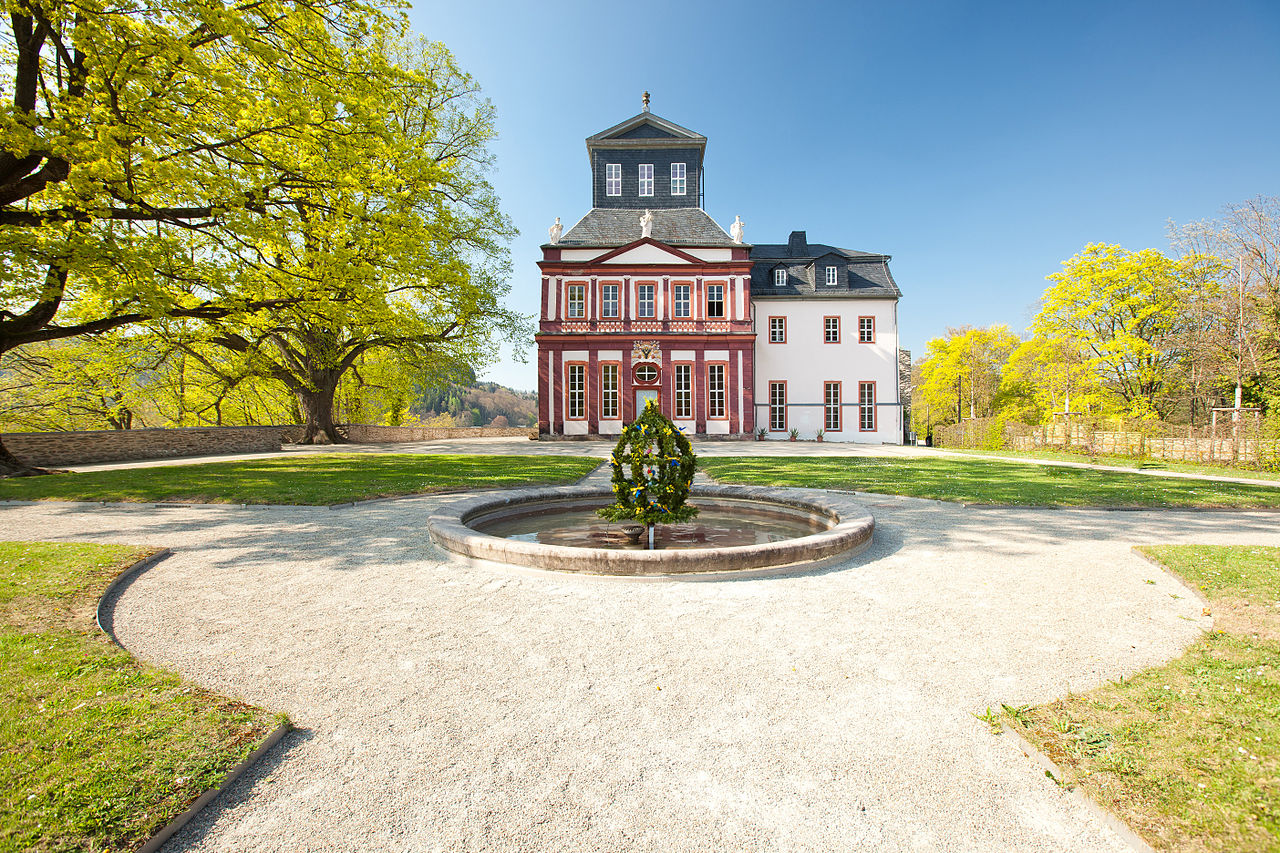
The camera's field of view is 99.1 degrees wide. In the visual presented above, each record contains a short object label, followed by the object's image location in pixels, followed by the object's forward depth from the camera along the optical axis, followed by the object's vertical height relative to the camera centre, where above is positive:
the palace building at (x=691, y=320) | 30.28 +5.83
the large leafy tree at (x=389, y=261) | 13.02 +5.13
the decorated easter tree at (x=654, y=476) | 6.45 -0.64
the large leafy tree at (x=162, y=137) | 9.81 +5.65
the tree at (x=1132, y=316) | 28.00 +5.65
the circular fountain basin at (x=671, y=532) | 5.23 -1.37
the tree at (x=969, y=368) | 42.84 +4.08
